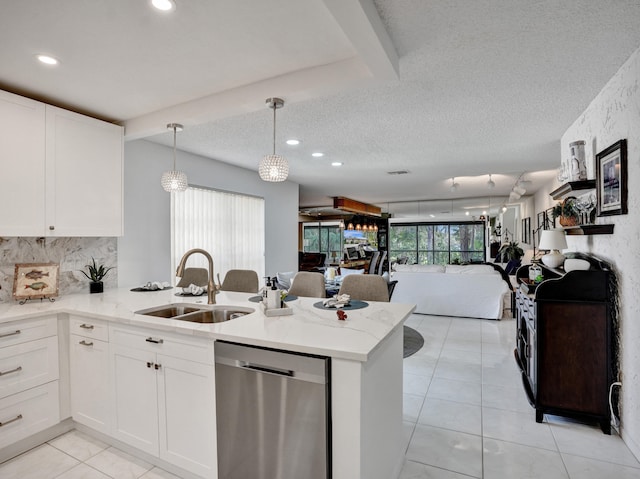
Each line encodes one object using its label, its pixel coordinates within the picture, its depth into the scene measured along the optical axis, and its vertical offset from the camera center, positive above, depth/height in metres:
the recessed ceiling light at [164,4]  1.58 +1.09
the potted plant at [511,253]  7.60 -0.34
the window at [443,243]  12.75 -0.19
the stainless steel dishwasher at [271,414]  1.50 -0.81
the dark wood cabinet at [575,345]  2.39 -0.76
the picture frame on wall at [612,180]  2.24 +0.40
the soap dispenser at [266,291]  2.18 -0.33
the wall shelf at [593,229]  2.45 +0.06
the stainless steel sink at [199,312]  2.34 -0.50
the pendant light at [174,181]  3.19 +0.54
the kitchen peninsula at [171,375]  1.49 -0.76
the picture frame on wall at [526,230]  8.16 +0.17
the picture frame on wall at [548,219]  5.55 +0.30
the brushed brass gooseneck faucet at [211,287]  2.42 -0.34
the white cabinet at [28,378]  2.17 -0.90
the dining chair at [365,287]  2.94 -0.43
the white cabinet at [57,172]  2.44 +0.54
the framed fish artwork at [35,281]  2.62 -0.31
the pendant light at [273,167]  2.63 +0.55
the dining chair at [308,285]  3.19 -0.44
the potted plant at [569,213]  3.03 +0.22
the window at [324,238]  14.69 +0.02
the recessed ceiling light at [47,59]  2.09 +1.11
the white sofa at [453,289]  5.59 -0.86
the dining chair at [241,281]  3.52 -0.43
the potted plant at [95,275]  3.15 -0.33
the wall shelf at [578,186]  2.78 +0.42
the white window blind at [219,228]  4.24 +0.16
